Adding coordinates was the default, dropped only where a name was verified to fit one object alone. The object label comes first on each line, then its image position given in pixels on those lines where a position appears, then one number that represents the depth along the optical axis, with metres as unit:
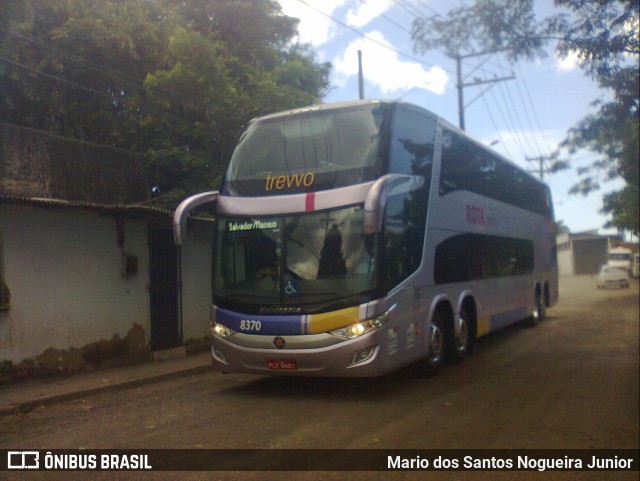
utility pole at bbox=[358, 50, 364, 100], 20.86
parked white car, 35.62
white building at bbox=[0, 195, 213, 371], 8.88
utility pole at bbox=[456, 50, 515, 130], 22.84
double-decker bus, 7.47
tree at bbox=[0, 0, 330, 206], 11.02
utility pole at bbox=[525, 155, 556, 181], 42.73
